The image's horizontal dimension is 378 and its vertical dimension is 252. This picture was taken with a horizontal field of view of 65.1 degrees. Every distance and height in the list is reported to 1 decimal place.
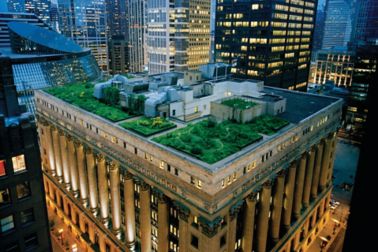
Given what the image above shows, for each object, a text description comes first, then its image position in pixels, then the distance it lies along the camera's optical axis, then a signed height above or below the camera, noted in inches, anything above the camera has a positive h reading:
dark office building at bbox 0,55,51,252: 1104.8 -528.0
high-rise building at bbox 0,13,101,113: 5147.6 -405.8
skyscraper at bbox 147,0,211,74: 7431.1 +412.9
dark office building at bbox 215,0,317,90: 6092.5 +110.8
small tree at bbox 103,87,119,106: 3213.6 -591.9
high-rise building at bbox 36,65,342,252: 2034.9 -1020.2
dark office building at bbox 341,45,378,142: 5885.8 -1141.6
